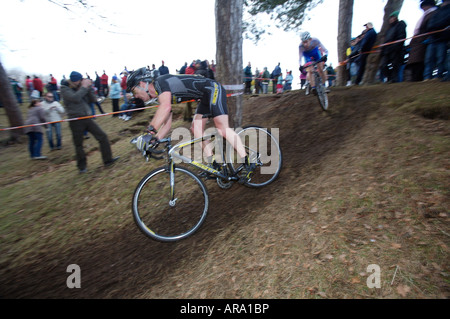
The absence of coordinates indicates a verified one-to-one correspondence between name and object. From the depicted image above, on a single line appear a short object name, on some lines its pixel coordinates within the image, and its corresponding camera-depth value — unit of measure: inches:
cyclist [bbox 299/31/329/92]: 262.5
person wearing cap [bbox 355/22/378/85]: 349.1
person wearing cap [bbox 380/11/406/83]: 312.7
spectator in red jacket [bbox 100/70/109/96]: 858.8
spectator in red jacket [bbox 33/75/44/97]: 797.2
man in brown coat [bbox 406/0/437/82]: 275.0
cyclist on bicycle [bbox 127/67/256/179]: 133.1
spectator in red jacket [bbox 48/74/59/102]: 815.1
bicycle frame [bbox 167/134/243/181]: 141.9
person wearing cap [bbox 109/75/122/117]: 551.2
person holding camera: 266.5
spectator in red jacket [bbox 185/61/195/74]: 463.1
